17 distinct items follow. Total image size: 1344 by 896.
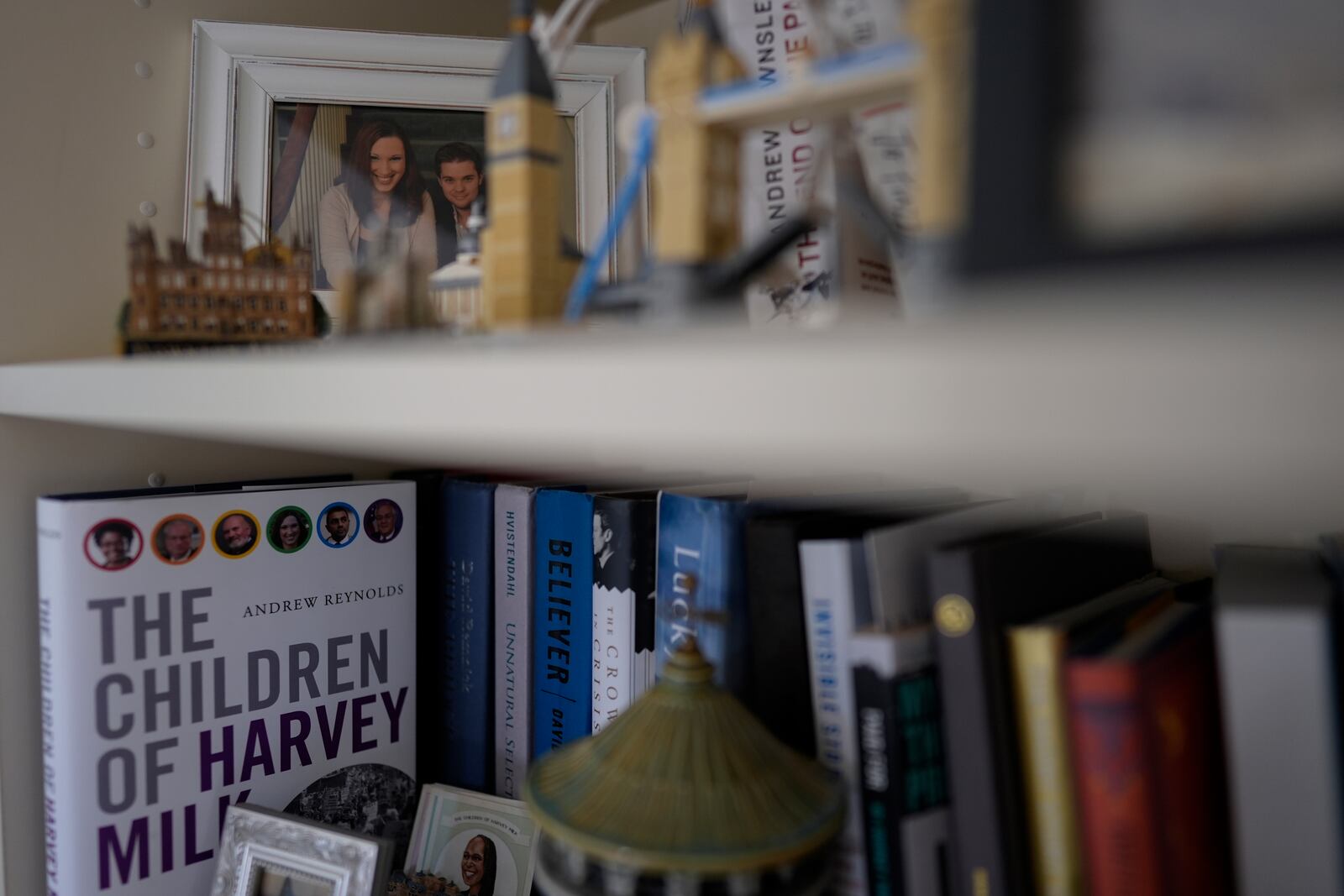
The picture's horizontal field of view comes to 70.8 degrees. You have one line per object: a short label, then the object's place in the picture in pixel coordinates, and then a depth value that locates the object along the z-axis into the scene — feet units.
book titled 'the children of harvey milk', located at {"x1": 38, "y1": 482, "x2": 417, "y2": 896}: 2.20
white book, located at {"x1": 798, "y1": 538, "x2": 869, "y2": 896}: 1.60
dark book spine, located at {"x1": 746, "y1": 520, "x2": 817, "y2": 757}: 1.74
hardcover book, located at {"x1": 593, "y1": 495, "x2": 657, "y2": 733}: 2.15
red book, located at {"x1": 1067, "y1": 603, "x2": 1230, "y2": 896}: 1.25
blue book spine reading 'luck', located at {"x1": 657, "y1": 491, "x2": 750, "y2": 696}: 1.79
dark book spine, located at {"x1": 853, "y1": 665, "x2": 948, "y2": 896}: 1.50
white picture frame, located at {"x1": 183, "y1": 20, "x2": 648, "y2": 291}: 2.63
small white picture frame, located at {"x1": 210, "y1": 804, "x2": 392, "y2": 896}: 2.18
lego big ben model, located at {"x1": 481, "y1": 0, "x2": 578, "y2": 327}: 1.51
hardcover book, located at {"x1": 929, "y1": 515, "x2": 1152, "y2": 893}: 1.37
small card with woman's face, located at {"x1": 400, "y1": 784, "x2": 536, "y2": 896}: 2.35
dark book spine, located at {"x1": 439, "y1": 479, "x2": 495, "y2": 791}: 2.60
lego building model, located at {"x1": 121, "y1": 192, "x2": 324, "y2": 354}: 1.97
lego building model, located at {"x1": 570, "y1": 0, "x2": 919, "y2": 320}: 1.30
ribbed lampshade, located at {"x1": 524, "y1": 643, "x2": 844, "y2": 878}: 1.45
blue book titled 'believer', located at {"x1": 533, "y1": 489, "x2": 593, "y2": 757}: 2.29
